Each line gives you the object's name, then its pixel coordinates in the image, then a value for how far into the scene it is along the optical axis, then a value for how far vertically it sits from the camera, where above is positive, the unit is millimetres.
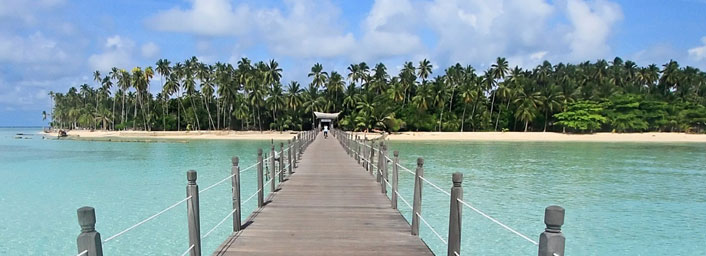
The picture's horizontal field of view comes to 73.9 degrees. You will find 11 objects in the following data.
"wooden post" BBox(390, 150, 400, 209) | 8298 -1072
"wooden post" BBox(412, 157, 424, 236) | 6289 -1033
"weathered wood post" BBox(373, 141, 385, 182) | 11147 -998
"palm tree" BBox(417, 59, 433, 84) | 79625 +9482
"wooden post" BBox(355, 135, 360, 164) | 18258 -1045
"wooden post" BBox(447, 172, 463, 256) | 4586 -911
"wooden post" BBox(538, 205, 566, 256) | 2938 -703
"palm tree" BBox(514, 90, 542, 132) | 65312 +2987
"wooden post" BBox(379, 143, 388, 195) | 10039 -882
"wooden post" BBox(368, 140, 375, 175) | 13648 -1099
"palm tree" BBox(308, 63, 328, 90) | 76125 +7970
